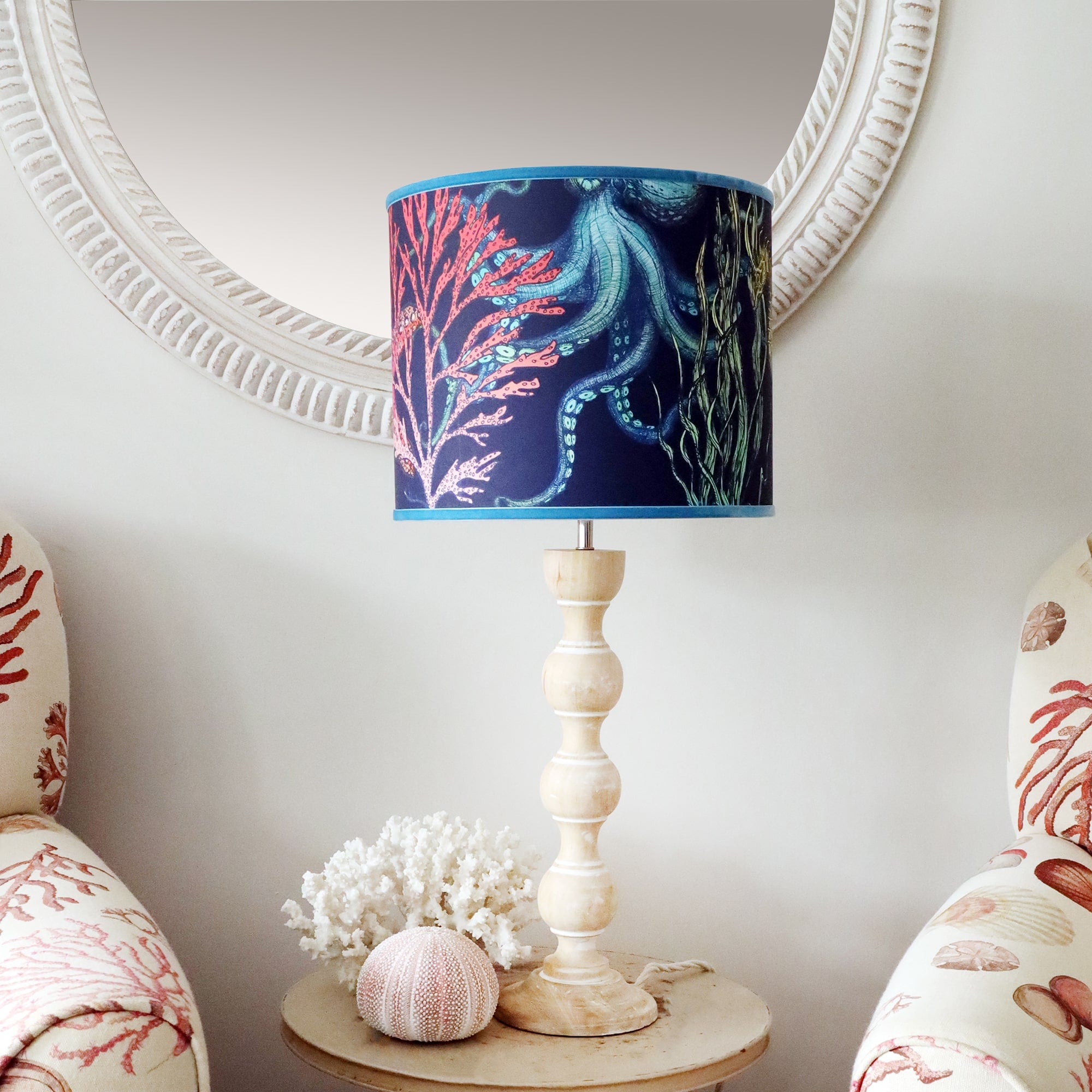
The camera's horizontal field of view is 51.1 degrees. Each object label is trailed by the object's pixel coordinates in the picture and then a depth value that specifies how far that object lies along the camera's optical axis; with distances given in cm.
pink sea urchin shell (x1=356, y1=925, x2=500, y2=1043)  100
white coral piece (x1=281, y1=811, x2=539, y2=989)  109
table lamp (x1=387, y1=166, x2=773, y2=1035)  89
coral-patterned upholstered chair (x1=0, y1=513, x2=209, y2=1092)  72
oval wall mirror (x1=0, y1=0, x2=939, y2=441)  132
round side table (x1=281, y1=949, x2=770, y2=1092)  95
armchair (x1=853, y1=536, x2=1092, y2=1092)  74
